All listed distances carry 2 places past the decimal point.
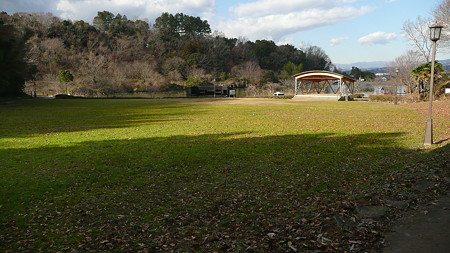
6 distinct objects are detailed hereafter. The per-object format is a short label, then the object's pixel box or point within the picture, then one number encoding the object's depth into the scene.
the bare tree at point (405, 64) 52.24
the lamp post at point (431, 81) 9.43
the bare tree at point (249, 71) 92.32
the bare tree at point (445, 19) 33.41
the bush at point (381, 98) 38.89
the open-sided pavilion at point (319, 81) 46.06
